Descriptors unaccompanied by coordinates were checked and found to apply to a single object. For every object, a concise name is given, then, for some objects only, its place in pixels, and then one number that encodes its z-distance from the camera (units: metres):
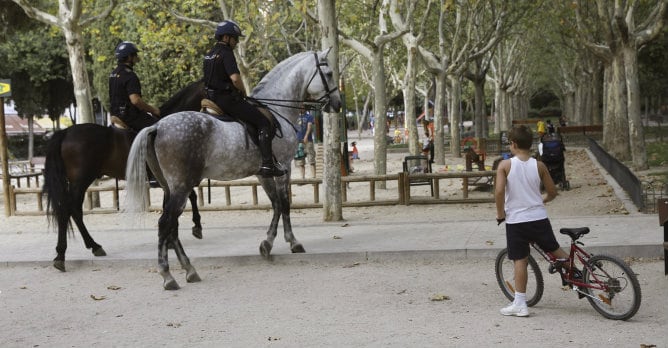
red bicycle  6.98
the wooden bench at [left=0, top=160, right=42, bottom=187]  28.52
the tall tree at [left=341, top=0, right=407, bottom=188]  20.75
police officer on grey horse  10.25
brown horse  10.86
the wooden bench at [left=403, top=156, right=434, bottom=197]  17.14
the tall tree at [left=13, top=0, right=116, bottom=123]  17.56
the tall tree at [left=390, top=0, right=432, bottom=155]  25.50
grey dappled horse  9.48
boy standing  7.29
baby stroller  18.41
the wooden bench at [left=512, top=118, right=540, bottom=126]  59.97
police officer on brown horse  11.16
